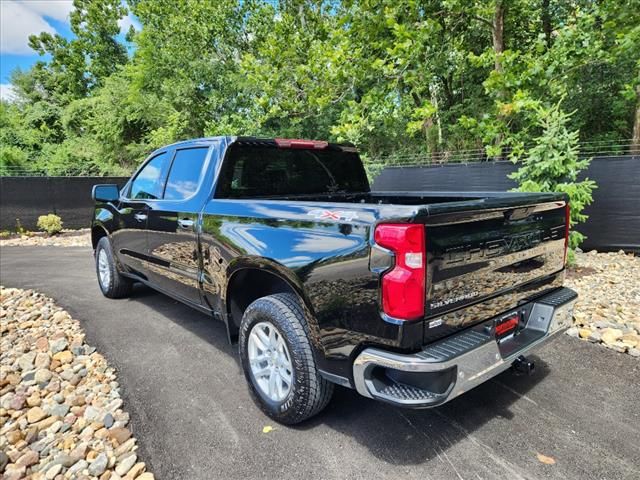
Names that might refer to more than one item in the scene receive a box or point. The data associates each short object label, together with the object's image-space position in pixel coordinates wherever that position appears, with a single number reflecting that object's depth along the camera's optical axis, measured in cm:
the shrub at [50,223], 1111
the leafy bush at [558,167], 557
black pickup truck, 186
